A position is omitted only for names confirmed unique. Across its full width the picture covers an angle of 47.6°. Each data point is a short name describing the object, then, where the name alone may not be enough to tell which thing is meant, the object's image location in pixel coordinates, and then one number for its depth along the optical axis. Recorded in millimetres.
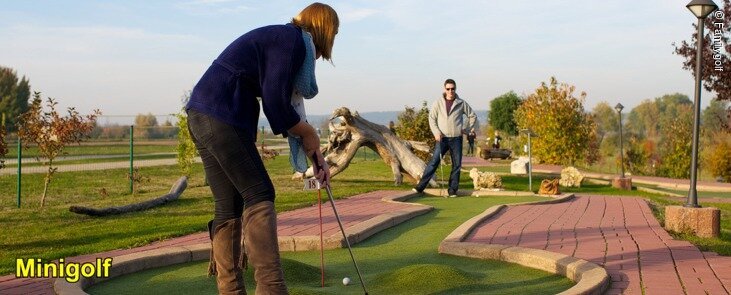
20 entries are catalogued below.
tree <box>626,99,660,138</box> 99862
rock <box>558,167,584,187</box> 17562
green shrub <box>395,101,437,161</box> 19375
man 11648
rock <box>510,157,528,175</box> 22219
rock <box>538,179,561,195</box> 12828
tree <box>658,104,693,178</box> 26703
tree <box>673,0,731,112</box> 19703
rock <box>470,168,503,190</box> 14141
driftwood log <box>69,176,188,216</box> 9410
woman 3570
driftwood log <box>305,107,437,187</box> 15578
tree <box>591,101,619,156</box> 88325
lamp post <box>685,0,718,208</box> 8219
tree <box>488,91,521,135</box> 57656
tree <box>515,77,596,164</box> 26766
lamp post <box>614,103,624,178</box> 20953
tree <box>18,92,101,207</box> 11961
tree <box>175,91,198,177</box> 15087
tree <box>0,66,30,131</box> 58688
